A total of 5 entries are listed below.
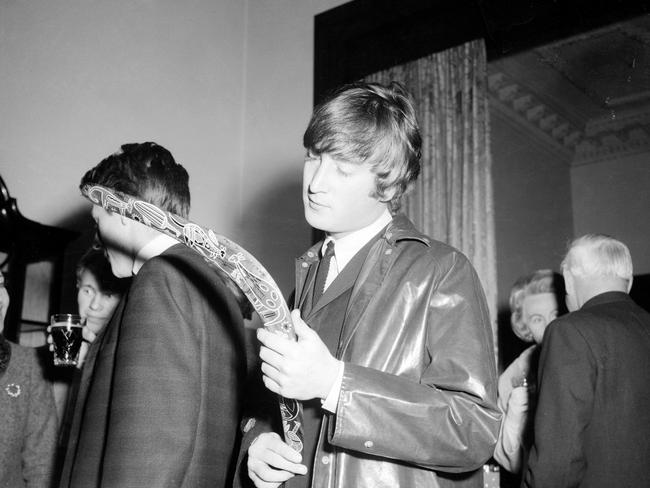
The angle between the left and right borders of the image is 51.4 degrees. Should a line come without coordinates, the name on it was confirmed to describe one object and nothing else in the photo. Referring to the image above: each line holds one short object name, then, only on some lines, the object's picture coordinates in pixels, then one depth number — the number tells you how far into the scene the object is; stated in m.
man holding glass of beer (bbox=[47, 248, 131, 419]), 2.68
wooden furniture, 2.88
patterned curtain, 3.87
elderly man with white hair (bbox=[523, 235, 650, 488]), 2.18
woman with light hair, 2.68
